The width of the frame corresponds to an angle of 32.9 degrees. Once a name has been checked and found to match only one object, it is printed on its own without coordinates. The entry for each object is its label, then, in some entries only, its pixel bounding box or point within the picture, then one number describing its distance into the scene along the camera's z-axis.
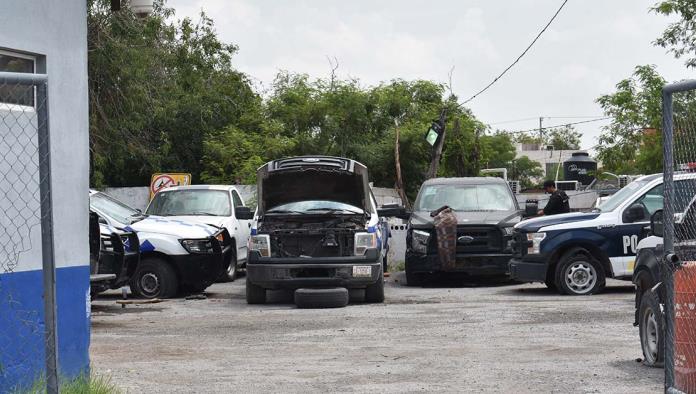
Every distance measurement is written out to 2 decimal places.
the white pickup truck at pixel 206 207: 21.59
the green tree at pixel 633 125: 43.44
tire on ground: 16.38
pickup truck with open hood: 16.89
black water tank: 52.84
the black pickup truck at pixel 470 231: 20.20
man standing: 21.70
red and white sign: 28.19
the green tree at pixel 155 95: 30.62
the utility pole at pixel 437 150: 34.44
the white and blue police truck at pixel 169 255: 17.86
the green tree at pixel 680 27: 30.39
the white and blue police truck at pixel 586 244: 17.48
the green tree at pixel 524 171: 89.44
